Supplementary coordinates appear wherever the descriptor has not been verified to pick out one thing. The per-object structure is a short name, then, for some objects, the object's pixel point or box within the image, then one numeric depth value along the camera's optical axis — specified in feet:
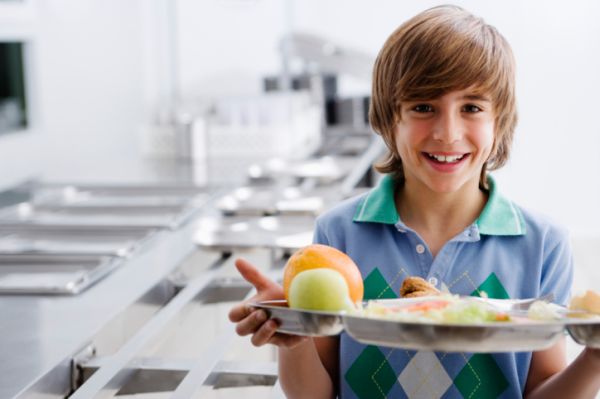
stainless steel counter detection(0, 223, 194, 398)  4.80
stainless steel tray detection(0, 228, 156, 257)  7.09
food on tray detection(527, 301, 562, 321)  3.88
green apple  3.94
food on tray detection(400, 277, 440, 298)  4.28
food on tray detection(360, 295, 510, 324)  3.78
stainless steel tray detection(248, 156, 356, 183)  9.94
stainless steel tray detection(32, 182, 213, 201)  9.80
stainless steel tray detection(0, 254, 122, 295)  6.10
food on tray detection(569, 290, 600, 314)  3.99
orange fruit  4.16
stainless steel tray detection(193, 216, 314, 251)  7.01
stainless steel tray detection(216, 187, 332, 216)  8.15
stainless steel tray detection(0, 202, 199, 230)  7.99
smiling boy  4.53
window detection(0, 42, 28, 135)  11.59
